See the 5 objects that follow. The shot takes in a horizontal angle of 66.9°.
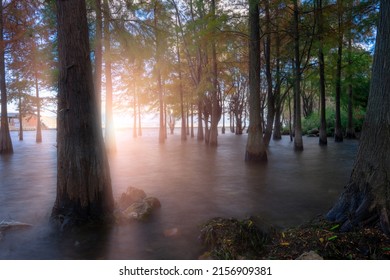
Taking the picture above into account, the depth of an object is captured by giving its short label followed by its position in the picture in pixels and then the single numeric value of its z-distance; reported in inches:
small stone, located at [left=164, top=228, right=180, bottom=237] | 215.0
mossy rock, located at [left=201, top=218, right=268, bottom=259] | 171.5
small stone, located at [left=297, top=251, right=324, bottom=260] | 139.5
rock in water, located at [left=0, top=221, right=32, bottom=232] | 224.6
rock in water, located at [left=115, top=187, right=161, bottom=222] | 241.8
